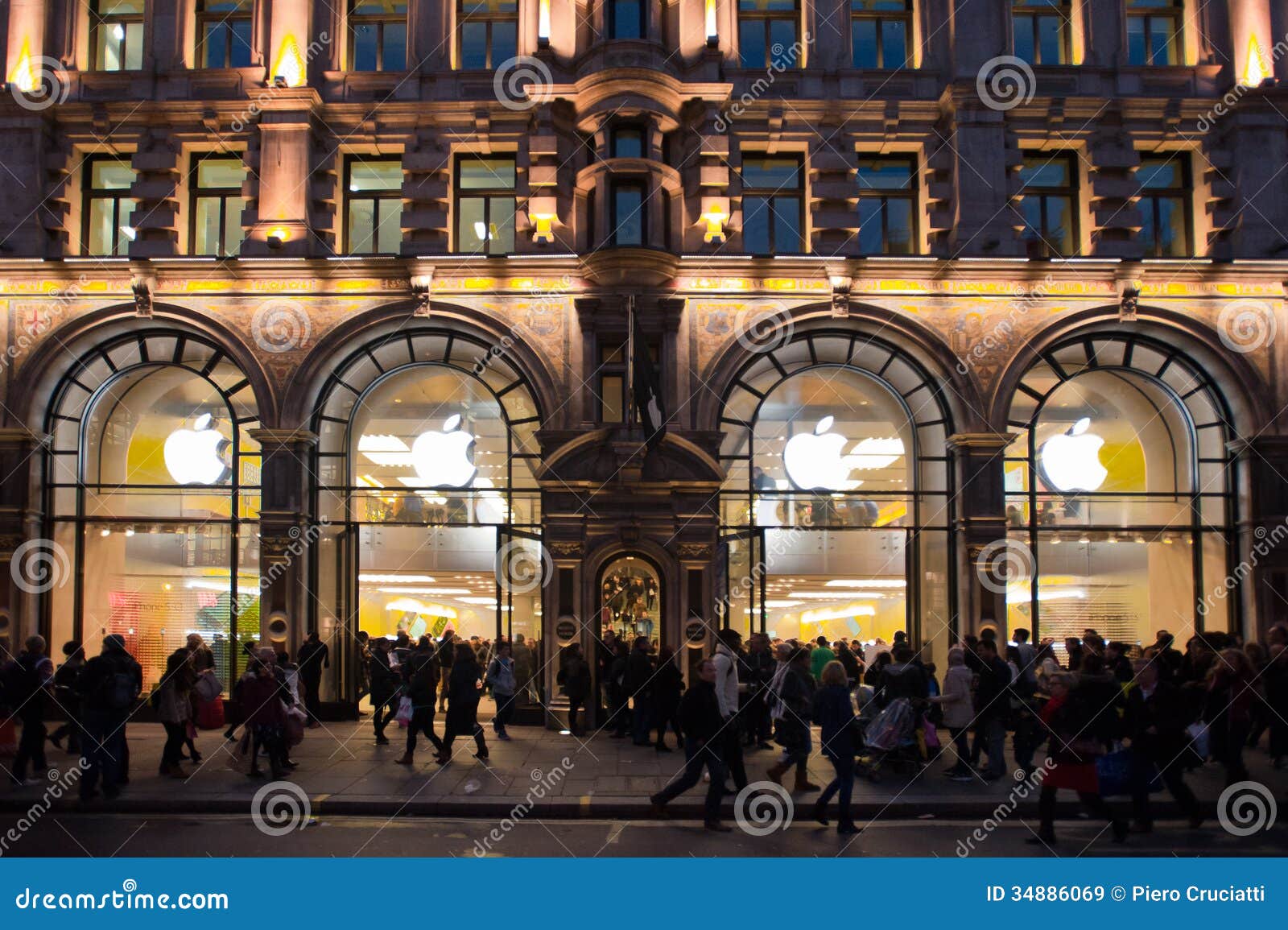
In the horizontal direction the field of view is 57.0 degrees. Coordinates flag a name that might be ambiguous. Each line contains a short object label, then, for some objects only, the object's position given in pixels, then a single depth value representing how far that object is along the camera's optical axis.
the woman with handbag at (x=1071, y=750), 11.67
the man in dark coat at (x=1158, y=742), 12.66
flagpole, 21.08
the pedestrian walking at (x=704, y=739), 12.79
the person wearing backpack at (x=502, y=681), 19.98
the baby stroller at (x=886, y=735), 15.76
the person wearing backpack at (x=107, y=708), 14.14
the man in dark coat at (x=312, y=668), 20.16
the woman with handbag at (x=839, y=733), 12.68
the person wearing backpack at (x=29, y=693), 15.02
